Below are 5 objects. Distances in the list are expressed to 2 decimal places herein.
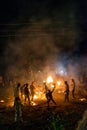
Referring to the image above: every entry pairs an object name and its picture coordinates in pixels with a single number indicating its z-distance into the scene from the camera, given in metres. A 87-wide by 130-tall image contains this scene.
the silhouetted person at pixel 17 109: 16.16
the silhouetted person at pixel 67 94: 21.42
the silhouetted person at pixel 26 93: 20.86
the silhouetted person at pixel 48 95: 19.98
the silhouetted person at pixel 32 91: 22.70
